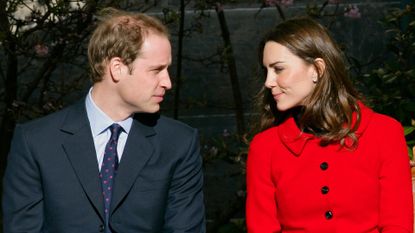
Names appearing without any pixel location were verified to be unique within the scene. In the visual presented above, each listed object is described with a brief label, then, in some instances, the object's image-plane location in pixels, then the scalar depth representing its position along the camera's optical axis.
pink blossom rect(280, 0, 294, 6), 11.14
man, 7.37
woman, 7.37
